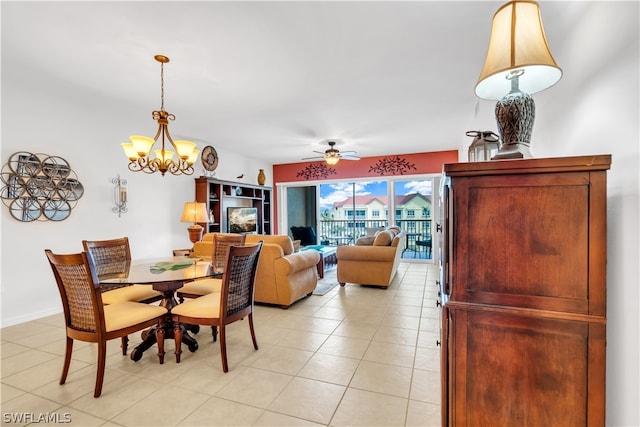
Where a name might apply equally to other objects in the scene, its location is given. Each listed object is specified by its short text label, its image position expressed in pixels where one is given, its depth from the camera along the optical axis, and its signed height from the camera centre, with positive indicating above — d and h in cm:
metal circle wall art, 315 +28
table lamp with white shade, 116 +59
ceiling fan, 529 +97
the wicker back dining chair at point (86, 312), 186 -67
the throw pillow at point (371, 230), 665 -50
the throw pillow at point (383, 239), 448 -46
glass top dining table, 217 -50
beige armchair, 437 -78
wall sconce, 412 +22
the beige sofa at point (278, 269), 352 -72
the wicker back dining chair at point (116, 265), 261 -50
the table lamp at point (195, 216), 452 -9
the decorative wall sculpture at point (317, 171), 757 +98
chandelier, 266 +57
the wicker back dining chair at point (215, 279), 290 -72
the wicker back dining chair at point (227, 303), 221 -73
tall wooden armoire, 103 -31
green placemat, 254 -50
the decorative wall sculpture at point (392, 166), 688 +99
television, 608 -22
